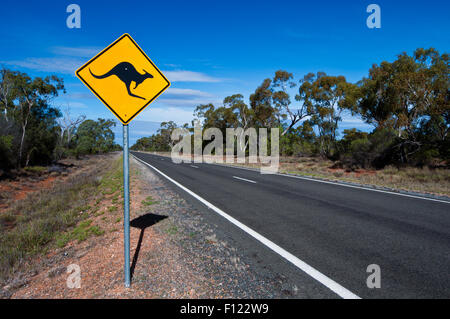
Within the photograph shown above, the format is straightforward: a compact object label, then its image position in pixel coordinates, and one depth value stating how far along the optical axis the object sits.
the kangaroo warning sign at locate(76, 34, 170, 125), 2.70
